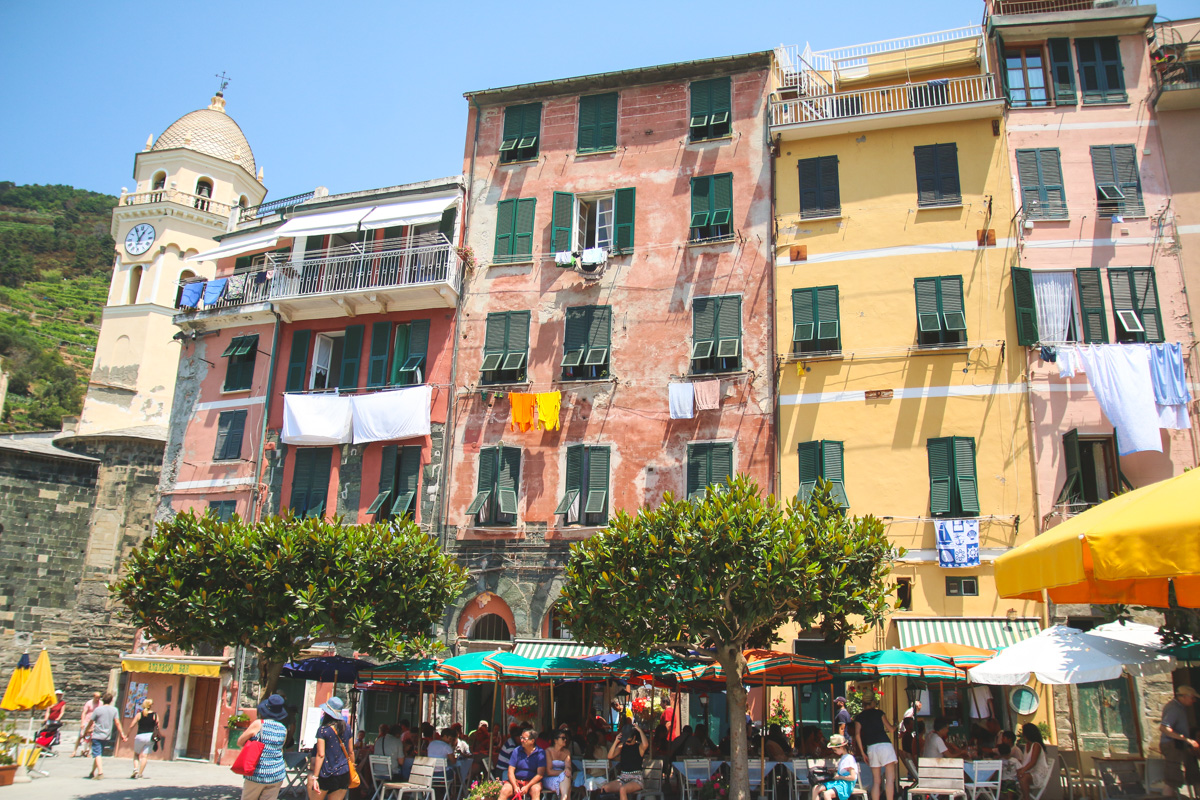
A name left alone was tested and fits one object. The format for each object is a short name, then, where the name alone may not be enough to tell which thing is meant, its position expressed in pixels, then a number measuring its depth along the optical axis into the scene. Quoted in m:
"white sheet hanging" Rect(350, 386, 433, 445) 23.44
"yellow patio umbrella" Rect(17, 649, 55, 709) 19.94
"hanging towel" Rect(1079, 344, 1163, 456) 18.05
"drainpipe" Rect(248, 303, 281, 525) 24.73
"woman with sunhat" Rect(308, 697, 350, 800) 10.30
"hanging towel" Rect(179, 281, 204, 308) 27.66
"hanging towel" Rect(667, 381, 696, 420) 21.52
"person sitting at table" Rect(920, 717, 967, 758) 14.12
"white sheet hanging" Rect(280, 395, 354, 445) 24.05
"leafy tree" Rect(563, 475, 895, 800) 14.25
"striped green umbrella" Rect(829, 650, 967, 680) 14.49
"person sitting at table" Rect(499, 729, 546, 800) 13.67
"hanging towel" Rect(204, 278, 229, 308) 27.31
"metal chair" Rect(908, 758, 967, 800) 12.73
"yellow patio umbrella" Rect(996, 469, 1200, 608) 7.27
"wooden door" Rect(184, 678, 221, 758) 25.58
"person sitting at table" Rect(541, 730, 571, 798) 13.88
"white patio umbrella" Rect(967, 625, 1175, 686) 11.97
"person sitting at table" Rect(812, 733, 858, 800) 12.54
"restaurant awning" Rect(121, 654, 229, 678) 25.12
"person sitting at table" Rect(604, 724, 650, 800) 14.34
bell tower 37.75
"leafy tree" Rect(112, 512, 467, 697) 16.42
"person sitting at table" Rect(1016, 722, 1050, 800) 12.72
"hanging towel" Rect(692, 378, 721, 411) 21.42
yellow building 18.97
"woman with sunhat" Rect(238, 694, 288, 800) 10.49
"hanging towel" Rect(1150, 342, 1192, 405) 18.34
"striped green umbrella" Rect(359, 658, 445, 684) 16.64
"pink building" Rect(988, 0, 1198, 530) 19.05
